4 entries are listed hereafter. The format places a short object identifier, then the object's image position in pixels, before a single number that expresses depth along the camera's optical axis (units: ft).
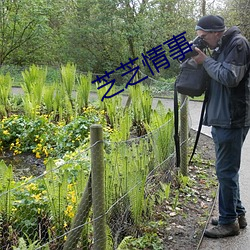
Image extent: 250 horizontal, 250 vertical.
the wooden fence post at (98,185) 7.98
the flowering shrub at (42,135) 17.97
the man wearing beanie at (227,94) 9.58
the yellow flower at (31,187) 10.44
